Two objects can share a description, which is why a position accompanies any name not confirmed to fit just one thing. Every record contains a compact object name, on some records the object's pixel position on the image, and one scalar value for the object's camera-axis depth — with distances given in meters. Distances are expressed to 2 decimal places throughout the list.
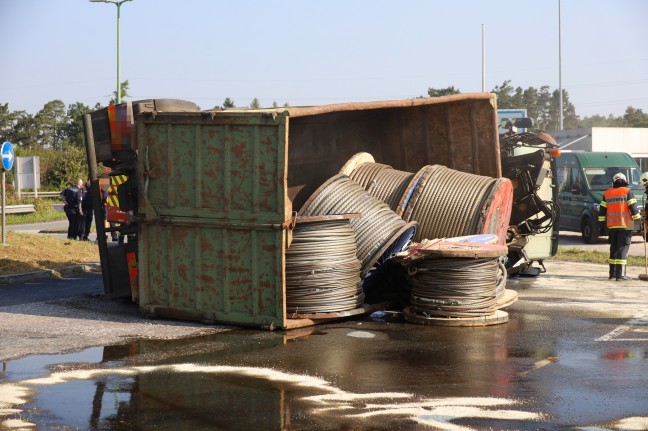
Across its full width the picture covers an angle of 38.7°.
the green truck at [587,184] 24.67
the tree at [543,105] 120.94
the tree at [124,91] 45.88
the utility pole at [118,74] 42.26
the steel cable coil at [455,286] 11.30
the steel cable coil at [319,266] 11.03
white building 42.38
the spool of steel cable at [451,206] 13.02
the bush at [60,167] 51.66
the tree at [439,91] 65.81
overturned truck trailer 10.81
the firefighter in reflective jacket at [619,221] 16.33
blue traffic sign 19.58
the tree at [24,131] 76.94
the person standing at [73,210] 25.52
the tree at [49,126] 77.81
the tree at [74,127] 71.88
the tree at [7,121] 75.38
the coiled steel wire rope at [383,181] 13.36
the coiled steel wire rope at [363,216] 11.79
